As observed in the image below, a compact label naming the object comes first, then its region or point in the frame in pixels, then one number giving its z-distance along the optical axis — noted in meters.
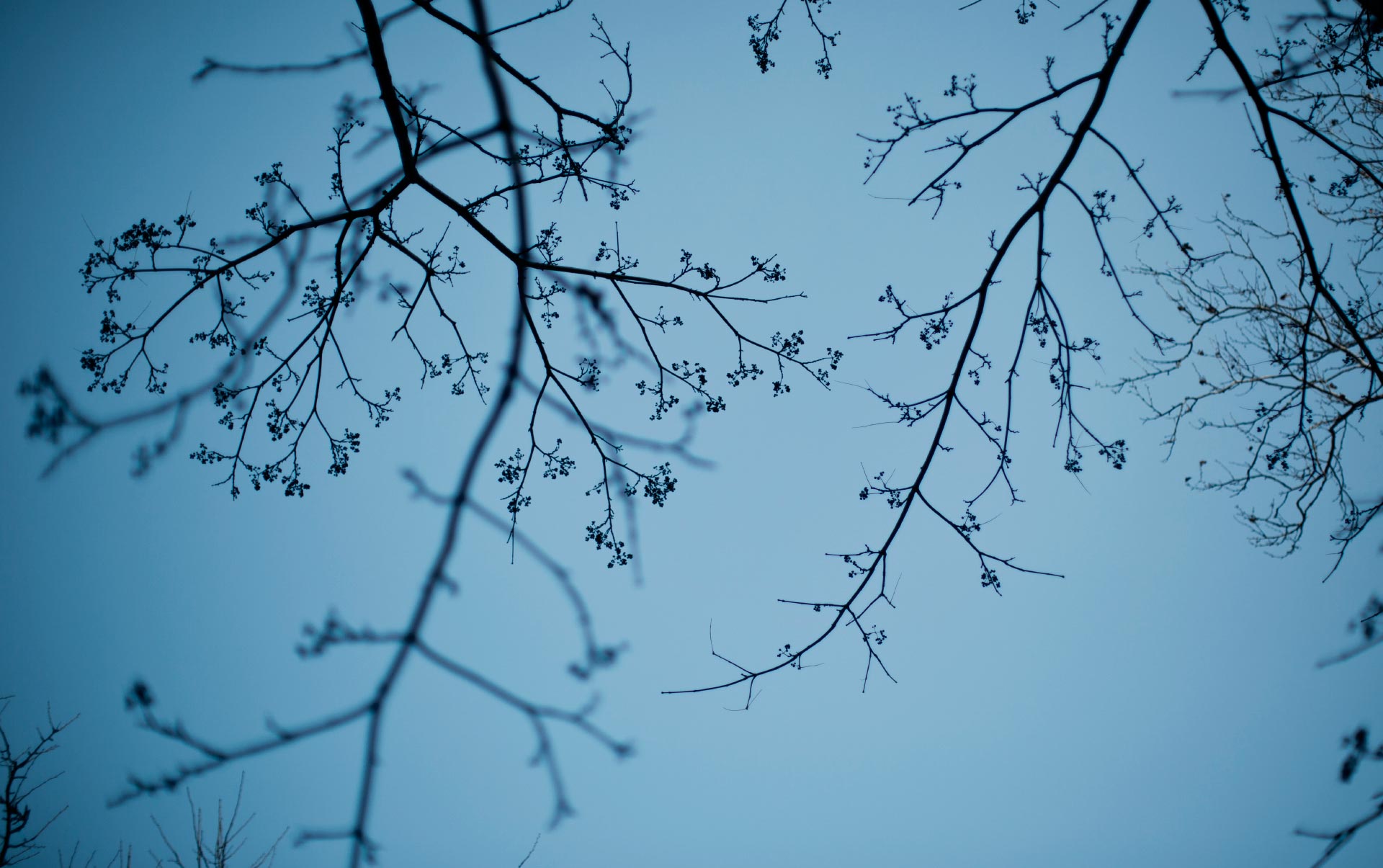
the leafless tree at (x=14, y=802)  7.16
